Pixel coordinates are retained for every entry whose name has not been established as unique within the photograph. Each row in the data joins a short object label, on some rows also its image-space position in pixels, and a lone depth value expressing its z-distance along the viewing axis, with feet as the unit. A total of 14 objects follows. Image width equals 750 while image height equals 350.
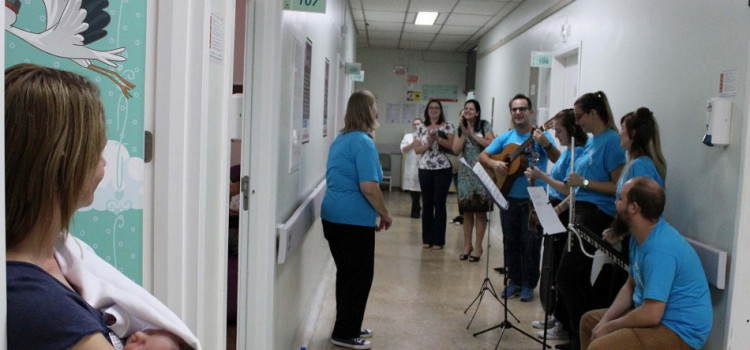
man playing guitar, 14.55
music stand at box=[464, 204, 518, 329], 13.43
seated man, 7.66
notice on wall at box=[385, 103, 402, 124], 39.09
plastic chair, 37.23
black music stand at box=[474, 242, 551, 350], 12.09
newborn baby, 2.87
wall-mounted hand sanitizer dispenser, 8.19
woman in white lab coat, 25.77
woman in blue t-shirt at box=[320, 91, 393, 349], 10.75
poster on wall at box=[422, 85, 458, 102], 39.32
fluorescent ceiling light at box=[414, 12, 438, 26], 26.04
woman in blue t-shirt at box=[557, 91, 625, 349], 10.80
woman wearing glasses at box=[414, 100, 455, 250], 20.25
